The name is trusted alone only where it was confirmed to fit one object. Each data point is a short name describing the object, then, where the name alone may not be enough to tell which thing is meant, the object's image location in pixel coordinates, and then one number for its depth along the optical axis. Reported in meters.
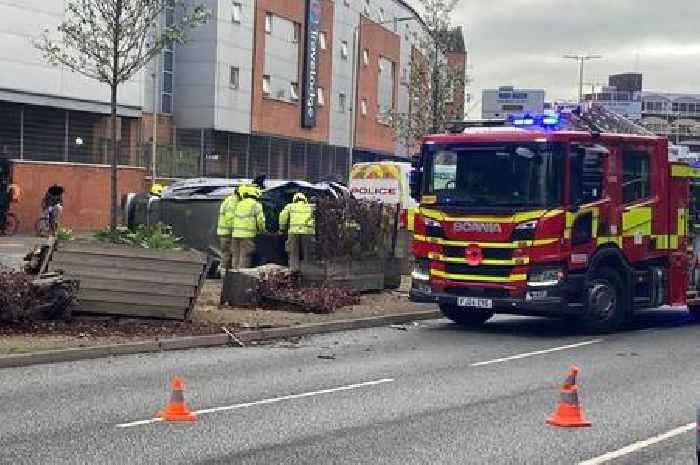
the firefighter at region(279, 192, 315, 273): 18.03
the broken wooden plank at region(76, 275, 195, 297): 13.38
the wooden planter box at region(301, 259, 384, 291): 17.30
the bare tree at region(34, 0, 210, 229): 20.86
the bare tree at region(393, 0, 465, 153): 35.00
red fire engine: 14.45
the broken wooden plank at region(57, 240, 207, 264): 13.57
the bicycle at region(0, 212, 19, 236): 30.31
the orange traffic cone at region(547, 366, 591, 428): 8.53
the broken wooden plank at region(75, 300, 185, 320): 13.41
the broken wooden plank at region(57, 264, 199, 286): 13.37
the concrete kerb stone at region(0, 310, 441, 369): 11.38
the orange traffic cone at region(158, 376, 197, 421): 8.41
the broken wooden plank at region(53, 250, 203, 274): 13.44
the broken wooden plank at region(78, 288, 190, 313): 13.38
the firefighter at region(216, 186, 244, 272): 19.16
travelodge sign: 50.97
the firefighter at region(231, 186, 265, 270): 18.91
